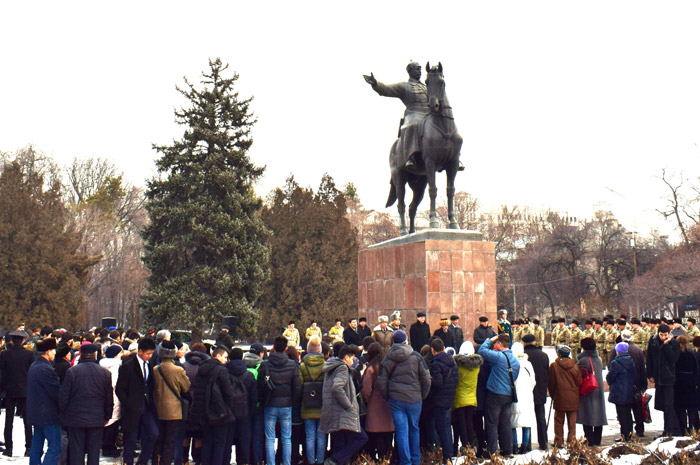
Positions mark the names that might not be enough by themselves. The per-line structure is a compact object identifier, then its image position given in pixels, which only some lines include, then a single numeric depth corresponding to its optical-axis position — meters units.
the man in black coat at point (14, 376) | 9.52
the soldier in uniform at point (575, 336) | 19.28
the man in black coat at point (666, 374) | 9.71
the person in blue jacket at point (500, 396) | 8.41
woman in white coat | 8.62
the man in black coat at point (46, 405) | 7.36
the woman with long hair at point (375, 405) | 7.94
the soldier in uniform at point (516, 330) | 23.45
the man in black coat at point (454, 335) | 11.42
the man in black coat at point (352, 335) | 13.47
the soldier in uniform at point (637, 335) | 17.03
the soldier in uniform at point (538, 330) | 22.50
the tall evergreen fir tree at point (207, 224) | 30.01
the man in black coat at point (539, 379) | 9.02
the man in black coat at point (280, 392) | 7.87
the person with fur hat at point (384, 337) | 10.58
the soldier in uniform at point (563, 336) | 19.69
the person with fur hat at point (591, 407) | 9.07
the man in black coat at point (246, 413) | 7.77
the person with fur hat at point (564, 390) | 8.81
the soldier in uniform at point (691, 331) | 16.80
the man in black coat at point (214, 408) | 7.42
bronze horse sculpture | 13.12
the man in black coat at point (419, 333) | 11.95
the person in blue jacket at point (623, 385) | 9.54
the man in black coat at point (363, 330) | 13.61
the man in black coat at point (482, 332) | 11.91
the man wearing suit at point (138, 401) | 7.45
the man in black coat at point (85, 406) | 7.07
